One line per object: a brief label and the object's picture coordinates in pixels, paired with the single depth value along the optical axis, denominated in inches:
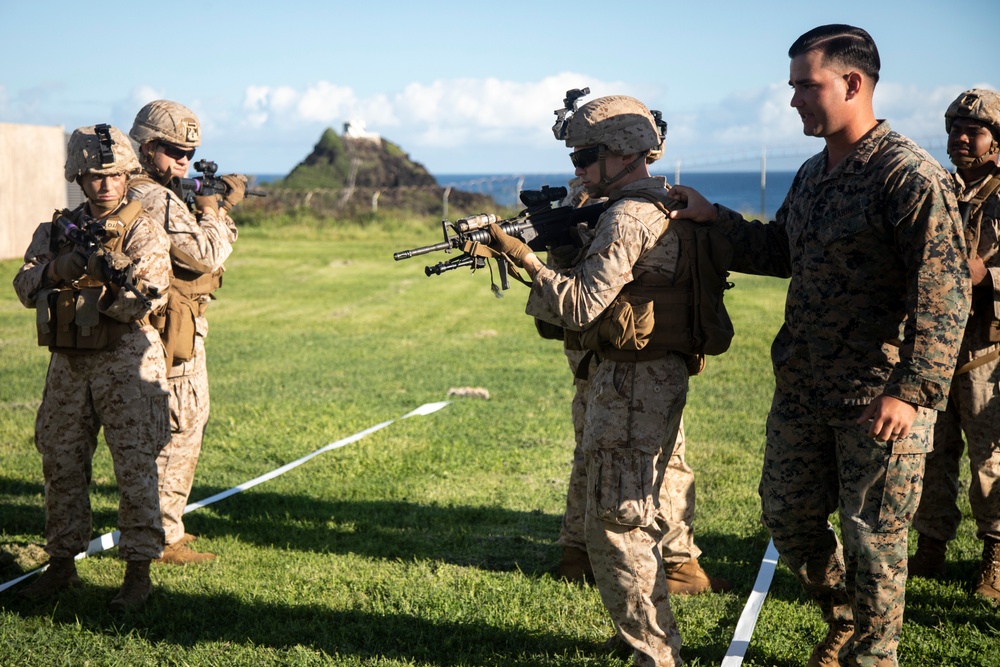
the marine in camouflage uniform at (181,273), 206.8
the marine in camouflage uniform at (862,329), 129.8
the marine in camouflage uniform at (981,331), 184.1
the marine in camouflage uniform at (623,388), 146.9
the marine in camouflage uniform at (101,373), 184.2
